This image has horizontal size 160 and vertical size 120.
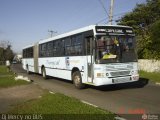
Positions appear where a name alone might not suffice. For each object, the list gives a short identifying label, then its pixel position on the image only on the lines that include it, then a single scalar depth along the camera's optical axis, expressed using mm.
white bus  7039
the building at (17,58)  70334
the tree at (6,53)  62375
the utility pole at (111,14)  14324
